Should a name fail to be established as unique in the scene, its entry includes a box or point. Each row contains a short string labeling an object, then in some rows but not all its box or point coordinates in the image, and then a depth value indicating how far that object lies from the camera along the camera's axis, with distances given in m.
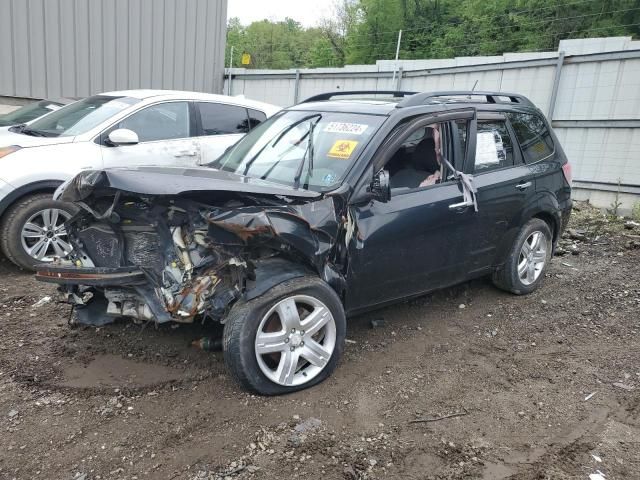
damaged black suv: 3.08
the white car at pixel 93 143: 4.97
